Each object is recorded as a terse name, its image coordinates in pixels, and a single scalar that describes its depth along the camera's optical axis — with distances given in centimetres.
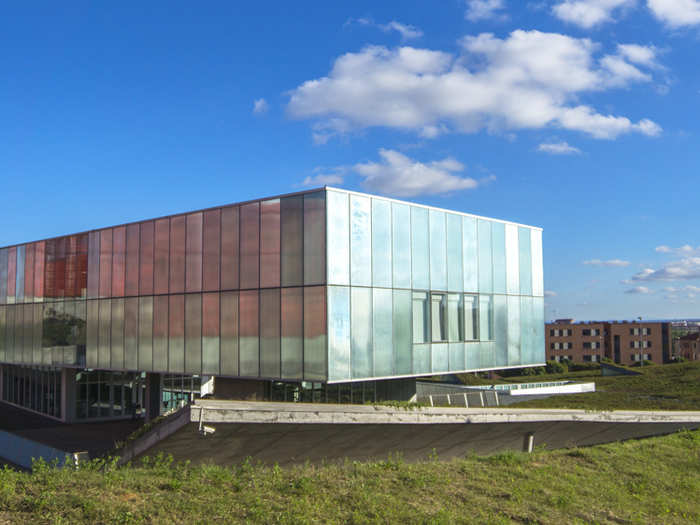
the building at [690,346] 12456
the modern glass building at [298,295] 2322
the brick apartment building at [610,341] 10644
